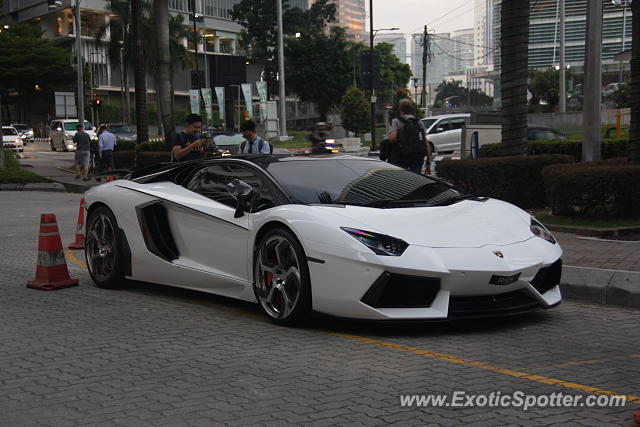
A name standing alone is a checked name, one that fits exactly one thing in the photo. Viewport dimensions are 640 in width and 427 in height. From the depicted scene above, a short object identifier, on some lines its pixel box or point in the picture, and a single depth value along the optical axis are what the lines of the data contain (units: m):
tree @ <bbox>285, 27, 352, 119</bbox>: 83.44
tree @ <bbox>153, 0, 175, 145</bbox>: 26.69
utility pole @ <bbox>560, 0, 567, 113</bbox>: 48.69
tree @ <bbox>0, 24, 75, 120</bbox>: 78.00
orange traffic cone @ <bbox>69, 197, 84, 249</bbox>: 10.95
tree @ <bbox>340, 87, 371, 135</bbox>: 60.44
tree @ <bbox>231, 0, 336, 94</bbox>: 83.44
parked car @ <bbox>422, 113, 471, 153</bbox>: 36.28
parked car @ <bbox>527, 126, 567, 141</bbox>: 26.66
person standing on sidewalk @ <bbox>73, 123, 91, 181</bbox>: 27.22
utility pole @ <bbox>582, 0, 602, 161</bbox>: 15.20
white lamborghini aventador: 5.59
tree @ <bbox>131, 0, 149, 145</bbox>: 28.17
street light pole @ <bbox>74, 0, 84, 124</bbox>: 44.51
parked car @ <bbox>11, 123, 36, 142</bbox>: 64.03
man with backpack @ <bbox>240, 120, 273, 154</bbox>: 11.46
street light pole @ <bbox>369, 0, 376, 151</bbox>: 43.06
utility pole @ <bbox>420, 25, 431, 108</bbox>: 83.24
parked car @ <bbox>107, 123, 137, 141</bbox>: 48.15
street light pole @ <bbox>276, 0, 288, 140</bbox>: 56.25
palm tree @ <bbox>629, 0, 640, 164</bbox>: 11.19
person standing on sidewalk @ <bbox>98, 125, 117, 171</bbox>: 27.69
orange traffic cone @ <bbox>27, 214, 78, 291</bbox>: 8.02
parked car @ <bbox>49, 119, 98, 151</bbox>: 52.47
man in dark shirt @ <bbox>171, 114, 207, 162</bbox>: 11.12
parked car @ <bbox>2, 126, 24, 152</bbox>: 48.06
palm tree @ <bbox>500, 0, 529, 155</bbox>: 13.25
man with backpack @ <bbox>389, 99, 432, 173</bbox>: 12.38
